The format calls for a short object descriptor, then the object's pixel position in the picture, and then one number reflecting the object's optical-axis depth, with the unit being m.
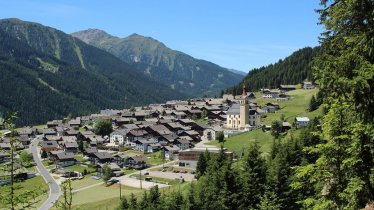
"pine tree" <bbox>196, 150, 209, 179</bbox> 93.56
